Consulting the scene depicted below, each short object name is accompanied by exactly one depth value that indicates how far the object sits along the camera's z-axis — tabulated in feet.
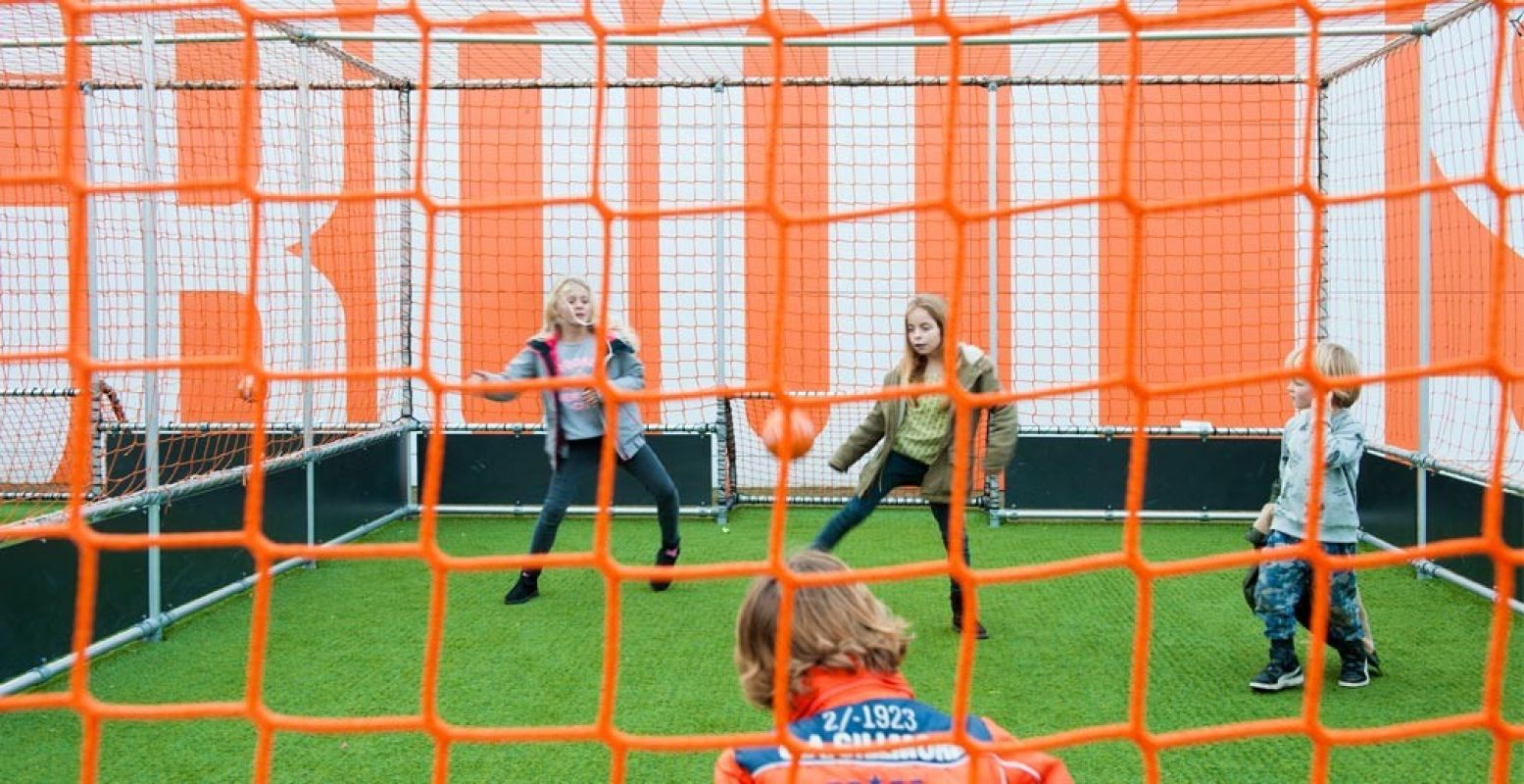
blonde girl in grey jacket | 12.61
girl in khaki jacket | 11.09
